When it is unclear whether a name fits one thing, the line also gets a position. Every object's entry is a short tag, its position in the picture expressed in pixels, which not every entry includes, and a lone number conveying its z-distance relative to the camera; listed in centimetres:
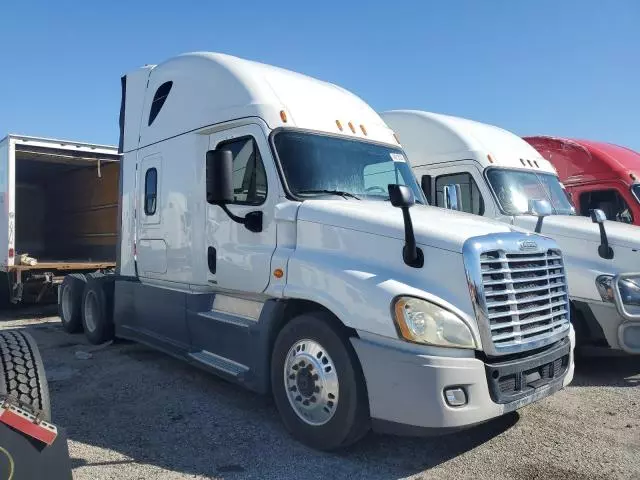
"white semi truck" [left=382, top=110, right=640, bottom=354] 578
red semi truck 878
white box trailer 956
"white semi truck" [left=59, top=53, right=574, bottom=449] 357
